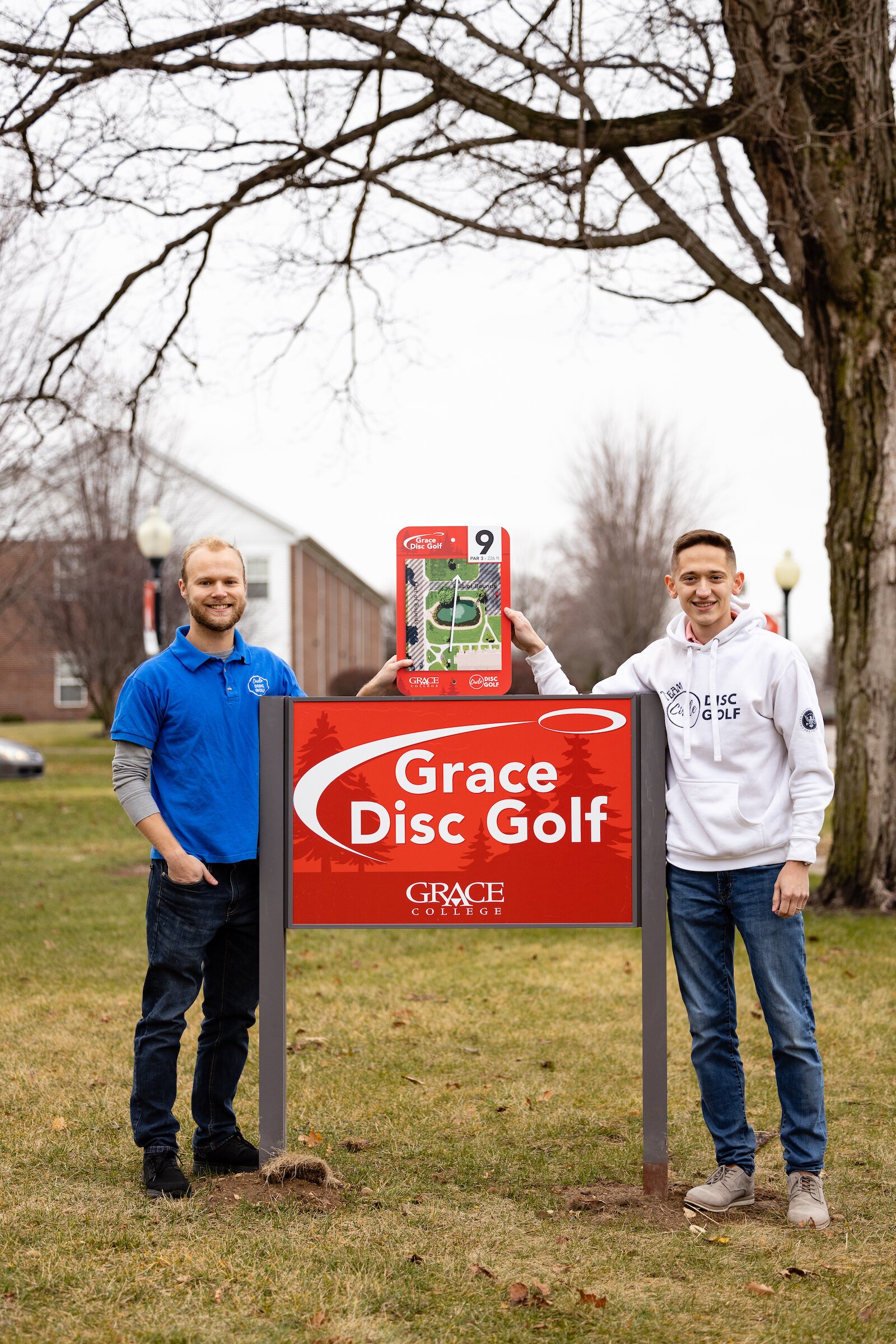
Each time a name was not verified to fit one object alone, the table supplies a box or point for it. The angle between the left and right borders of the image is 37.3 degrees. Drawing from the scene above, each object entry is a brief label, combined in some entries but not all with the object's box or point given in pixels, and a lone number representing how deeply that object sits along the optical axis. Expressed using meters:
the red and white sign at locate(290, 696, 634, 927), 4.52
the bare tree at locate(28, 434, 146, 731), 31.17
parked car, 23.88
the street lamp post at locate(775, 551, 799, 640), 22.42
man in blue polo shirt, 4.34
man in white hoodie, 4.16
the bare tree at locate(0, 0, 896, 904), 9.70
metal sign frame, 4.46
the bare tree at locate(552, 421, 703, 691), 44.89
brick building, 35.16
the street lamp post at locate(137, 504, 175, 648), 17.30
